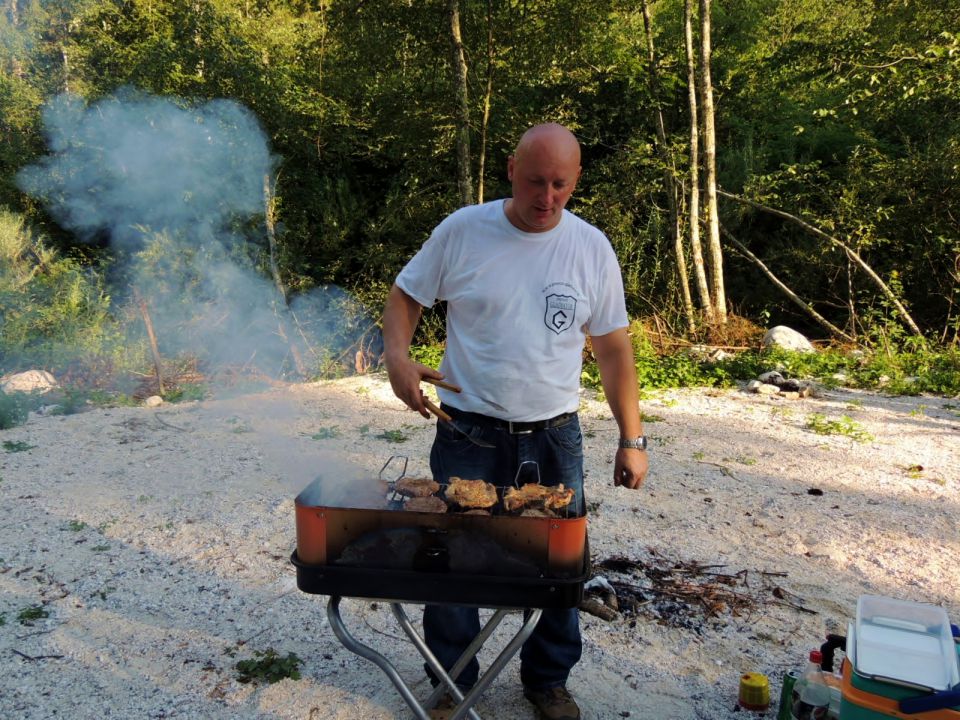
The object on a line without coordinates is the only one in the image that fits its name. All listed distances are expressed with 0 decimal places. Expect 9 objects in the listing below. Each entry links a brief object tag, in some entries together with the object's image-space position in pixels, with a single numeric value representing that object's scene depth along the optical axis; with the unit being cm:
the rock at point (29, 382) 788
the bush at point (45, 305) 907
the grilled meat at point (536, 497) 199
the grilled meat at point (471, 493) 196
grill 175
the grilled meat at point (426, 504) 190
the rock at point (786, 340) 900
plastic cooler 178
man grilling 213
